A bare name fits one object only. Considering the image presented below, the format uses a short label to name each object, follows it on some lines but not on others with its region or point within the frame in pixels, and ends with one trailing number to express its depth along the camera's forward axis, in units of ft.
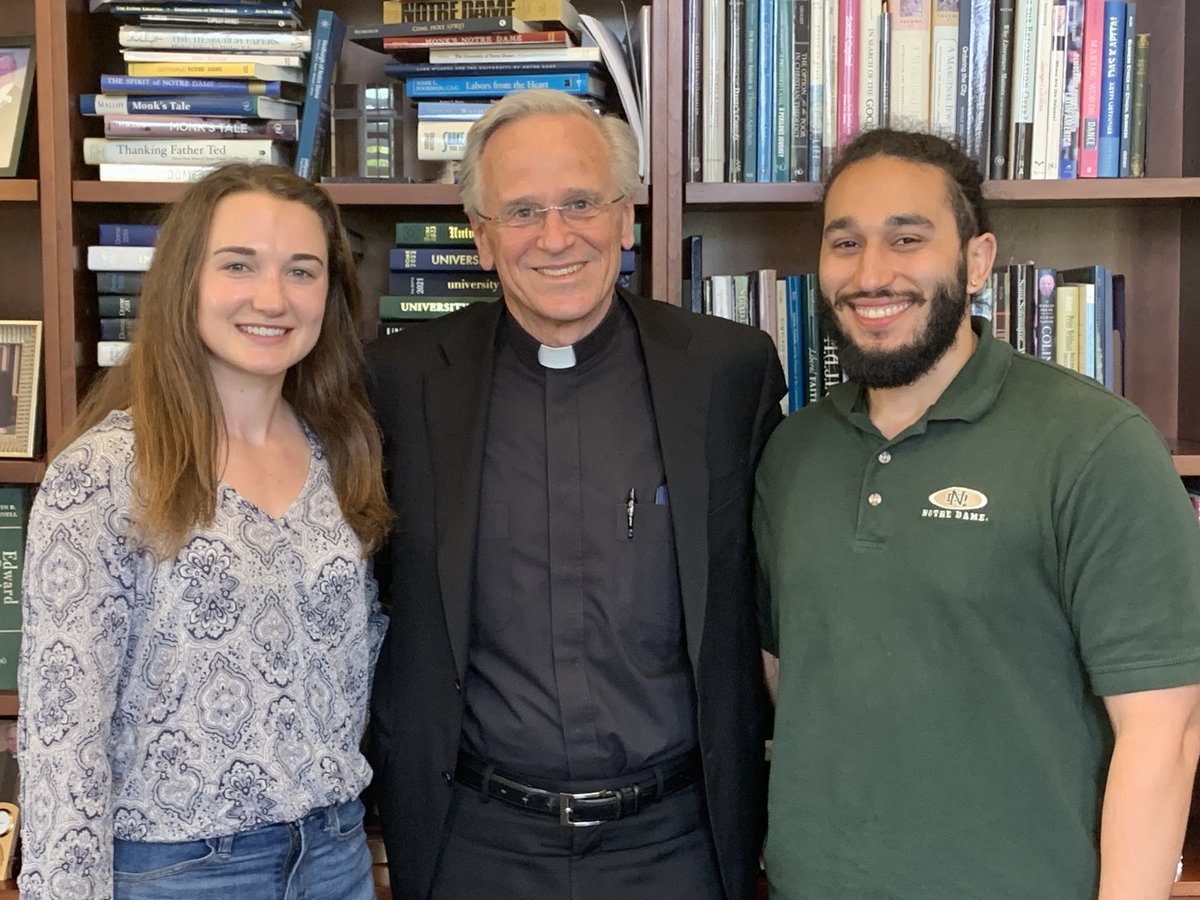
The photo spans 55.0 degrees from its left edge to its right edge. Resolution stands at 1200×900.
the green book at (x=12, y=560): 6.87
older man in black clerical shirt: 5.57
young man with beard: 4.42
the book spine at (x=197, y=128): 6.67
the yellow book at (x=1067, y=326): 6.65
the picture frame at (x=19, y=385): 6.73
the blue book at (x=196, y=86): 6.63
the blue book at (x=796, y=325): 6.85
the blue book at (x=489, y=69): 6.61
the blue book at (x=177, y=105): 6.65
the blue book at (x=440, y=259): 6.91
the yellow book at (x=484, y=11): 6.52
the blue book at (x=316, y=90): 6.78
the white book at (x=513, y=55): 6.57
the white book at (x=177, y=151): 6.68
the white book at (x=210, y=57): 6.67
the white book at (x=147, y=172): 6.68
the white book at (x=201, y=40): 6.64
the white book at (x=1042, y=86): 6.46
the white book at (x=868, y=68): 6.56
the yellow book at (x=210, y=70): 6.65
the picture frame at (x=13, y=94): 6.74
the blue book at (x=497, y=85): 6.59
